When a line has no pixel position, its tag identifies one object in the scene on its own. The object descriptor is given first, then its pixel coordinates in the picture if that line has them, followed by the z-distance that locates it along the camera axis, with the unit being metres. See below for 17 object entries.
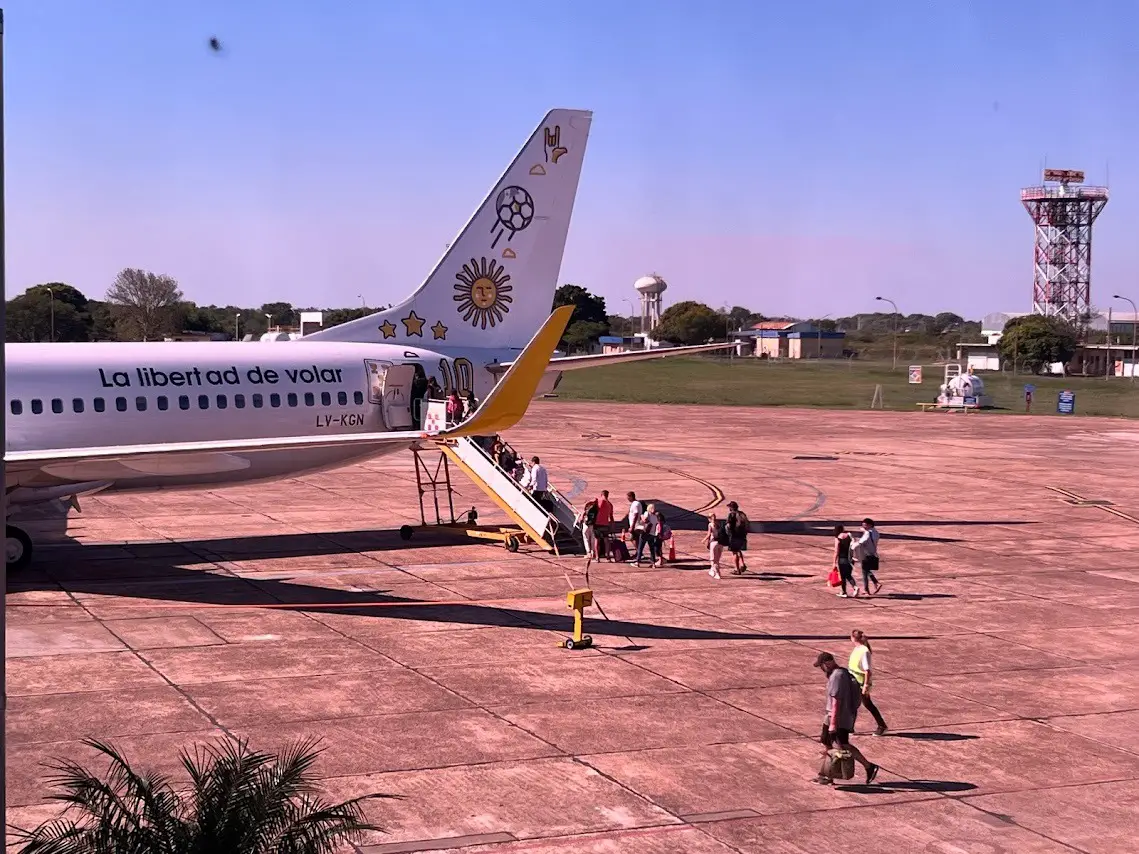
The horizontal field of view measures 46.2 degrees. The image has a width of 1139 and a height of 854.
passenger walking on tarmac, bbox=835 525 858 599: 26.58
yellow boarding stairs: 31.52
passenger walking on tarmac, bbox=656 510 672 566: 30.21
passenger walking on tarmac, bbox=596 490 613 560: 30.80
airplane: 25.56
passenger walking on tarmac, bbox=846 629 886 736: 17.83
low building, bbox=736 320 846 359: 193.75
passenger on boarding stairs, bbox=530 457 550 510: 31.91
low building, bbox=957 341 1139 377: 150.27
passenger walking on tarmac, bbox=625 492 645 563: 30.48
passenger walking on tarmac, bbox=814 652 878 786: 15.99
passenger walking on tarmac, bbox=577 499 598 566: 30.22
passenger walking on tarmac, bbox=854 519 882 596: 26.97
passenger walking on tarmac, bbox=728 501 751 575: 28.86
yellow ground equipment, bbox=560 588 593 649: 22.28
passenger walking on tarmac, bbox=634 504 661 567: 30.19
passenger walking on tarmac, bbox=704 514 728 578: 28.72
